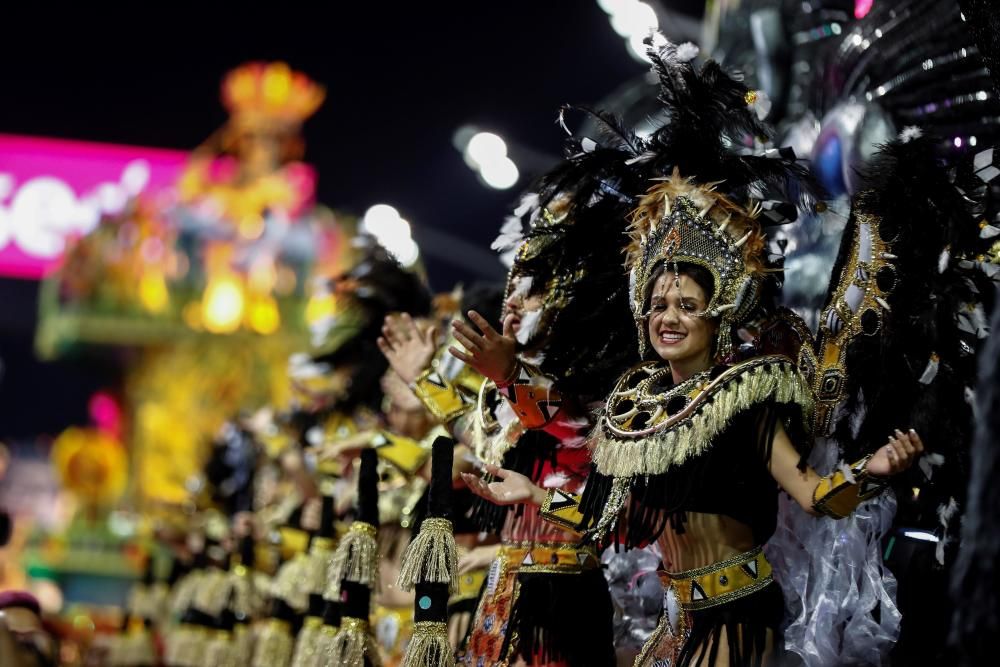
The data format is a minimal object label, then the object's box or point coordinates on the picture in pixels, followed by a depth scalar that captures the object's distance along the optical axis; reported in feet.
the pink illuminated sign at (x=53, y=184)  88.58
